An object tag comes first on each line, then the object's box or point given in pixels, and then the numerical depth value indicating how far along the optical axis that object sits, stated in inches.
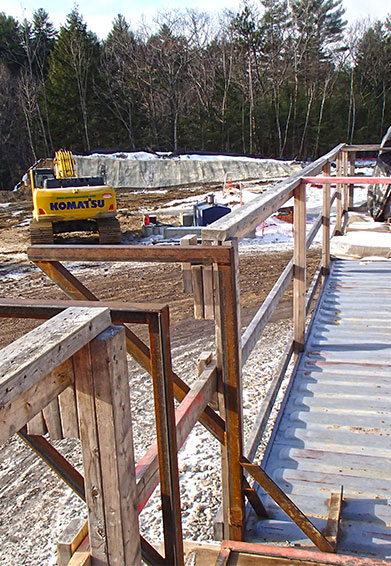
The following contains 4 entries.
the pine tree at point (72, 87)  1628.9
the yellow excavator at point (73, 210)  538.6
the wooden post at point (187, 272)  83.5
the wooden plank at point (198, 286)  80.8
